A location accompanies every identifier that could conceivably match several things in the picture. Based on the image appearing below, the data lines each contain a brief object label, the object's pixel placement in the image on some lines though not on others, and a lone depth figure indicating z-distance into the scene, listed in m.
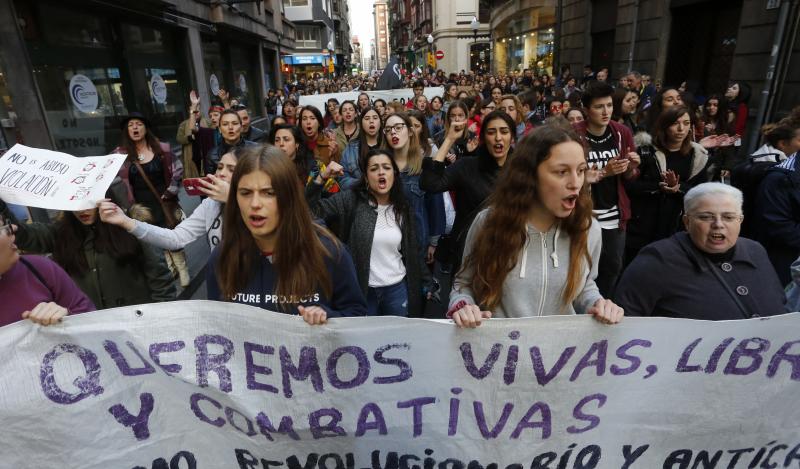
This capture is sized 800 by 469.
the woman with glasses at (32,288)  1.74
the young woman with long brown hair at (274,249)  1.85
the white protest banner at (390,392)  1.76
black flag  11.27
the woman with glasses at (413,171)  3.60
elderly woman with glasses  1.95
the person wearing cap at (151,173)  4.52
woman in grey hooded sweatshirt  1.87
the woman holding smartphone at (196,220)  2.20
